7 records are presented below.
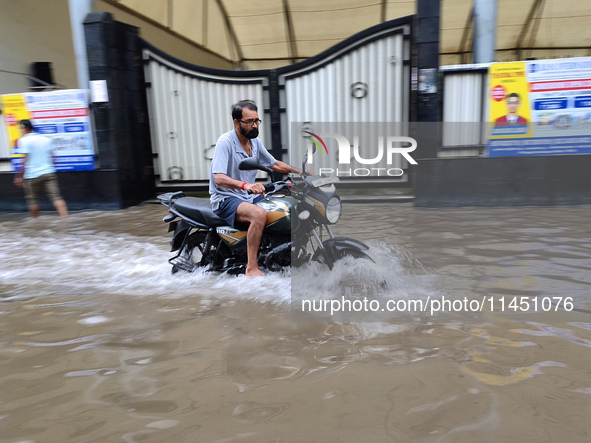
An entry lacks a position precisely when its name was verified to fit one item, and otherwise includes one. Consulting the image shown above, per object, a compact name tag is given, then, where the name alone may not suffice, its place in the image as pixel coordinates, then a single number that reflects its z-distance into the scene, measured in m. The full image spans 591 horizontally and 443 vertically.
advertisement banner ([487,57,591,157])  6.51
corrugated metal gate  7.77
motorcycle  3.60
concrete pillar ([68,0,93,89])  7.78
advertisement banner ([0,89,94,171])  7.97
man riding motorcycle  3.81
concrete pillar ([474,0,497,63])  7.14
